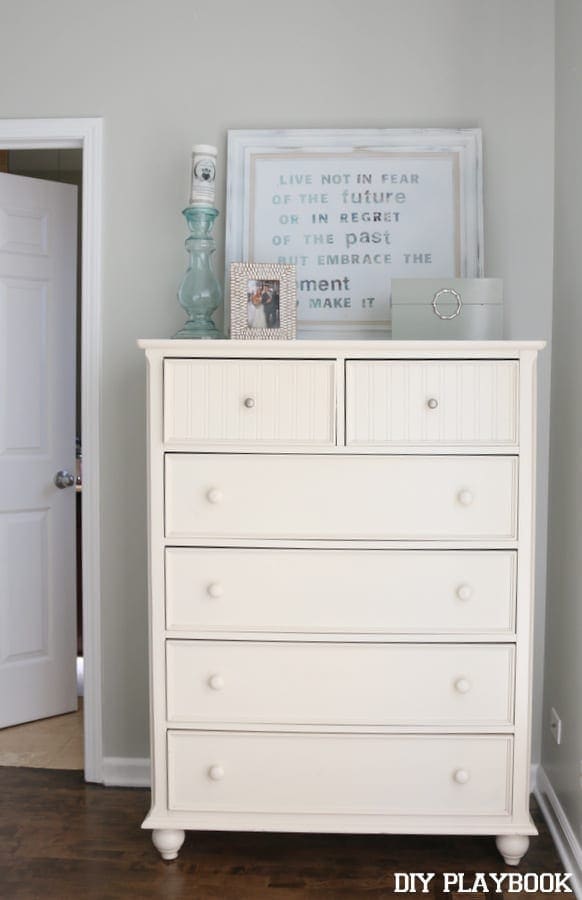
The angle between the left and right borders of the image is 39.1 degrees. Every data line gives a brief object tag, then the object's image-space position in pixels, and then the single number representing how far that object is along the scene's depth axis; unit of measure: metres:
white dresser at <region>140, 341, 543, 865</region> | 2.13
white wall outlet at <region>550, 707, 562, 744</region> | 2.43
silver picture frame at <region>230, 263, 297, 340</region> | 2.31
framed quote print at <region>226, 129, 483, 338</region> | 2.58
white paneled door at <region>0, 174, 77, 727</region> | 3.08
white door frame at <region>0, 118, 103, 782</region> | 2.62
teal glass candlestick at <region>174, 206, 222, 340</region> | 2.43
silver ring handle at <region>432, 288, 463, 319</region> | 2.29
